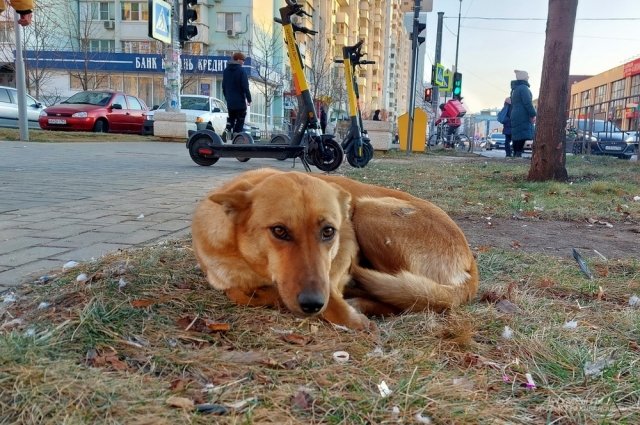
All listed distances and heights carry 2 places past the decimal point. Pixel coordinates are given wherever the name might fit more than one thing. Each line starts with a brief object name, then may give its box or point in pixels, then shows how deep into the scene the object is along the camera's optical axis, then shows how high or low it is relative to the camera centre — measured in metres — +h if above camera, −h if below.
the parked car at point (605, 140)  19.00 -0.22
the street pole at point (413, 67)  17.22 +2.08
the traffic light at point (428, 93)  26.45 +1.76
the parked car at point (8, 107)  19.67 +0.24
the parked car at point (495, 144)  39.62 -1.02
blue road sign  13.86 +2.69
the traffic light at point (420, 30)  17.36 +3.27
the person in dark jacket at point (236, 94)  12.34 +0.65
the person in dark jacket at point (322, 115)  22.68 +0.41
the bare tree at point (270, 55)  43.31 +5.96
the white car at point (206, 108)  19.98 +0.49
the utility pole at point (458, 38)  44.62 +7.85
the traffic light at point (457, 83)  25.52 +2.22
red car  20.64 +0.11
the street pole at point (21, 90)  14.91 +0.70
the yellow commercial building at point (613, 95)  18.97 +4.52
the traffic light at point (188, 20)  13.30 +2.61
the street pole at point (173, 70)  16.86 +1.62
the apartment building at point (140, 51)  41.62 +5.71
